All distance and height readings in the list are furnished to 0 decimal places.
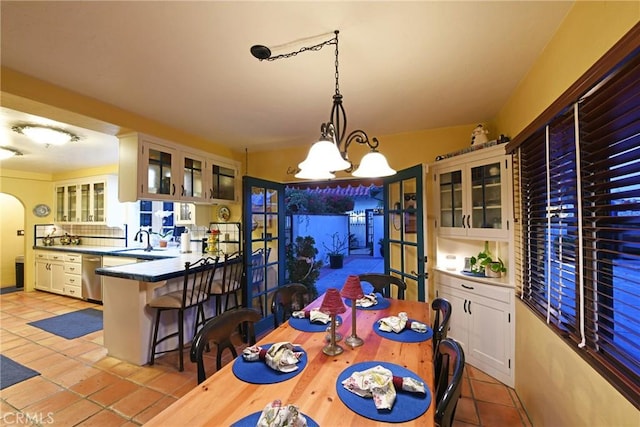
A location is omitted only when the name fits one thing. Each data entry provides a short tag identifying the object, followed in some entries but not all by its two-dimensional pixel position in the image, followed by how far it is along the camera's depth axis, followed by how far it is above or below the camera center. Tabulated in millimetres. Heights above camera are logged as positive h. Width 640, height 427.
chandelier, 1473 +343
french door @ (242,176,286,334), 3178 -322
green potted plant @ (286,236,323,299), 4270 -749
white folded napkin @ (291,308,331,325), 1712 -651
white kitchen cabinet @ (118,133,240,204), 2654 +511
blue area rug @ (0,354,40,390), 2342 -1397
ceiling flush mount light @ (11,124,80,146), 2729 +882
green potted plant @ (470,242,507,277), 2457 -470
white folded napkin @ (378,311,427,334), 1594 -655
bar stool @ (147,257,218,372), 2579 -794
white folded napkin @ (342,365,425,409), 969 -643
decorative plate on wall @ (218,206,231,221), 3972 +62
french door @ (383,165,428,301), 2736 -149
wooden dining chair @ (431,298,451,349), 1563 -626
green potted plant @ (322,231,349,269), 7984 -1074
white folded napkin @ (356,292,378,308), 2073 -667
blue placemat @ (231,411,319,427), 863 -661
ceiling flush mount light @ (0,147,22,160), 3312 +826
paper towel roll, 4051 -379
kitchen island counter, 2580 -875
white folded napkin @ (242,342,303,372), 1193 -643
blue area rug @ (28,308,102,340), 3361 -1402
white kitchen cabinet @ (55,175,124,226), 4727 +312
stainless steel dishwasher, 4516 -1019
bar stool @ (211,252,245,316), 2952 -729
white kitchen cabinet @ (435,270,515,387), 2246 -961
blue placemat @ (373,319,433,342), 1504 -682
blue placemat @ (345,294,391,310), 2039 -691
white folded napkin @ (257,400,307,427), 803 -605
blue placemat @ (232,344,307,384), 1125 -673
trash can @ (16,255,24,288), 5496 -1096
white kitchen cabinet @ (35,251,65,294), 4891 -966
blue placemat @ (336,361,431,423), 910 -673
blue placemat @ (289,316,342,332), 1634 -676
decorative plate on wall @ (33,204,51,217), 5301 +177
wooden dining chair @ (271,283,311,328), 2061 -633
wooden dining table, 904 -677
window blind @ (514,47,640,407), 998 -38
